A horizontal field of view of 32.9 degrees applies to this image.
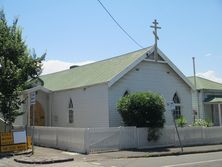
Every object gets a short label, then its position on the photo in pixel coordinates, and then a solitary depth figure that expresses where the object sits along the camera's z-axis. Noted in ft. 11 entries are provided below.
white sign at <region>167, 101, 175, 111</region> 66.23
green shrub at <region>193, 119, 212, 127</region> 89.69
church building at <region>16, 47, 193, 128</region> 80.33
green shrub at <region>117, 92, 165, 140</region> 71.05
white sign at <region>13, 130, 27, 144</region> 67.26
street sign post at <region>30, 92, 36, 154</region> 62.60
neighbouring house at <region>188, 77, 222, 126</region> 119.75
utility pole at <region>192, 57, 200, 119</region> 118.21
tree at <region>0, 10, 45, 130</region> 70.85
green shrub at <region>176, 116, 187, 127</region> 86.50
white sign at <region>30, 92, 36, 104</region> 62.59
